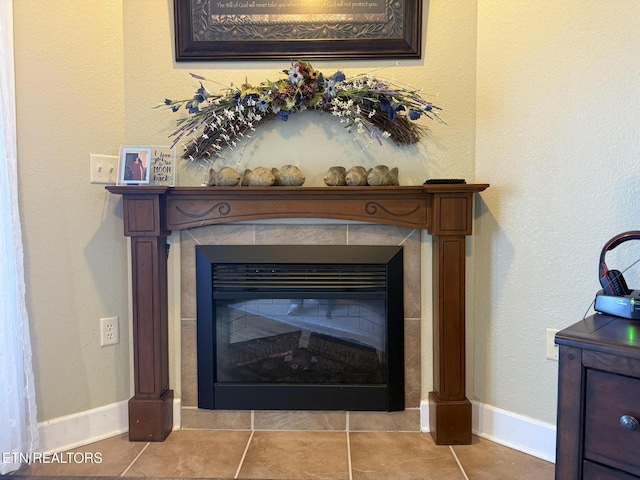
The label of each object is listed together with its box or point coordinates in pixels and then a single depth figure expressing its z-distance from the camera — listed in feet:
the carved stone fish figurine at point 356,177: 5.89
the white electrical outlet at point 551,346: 5.59
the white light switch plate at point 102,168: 6.10
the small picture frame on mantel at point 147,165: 6.10
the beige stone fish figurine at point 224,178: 6.04
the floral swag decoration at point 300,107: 5.91
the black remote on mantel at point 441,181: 5.78
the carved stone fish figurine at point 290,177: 5.98
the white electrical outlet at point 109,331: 6.29
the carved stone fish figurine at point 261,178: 5.96
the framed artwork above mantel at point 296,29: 6.18
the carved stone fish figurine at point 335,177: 5.97
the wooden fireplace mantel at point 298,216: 5.86
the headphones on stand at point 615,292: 4.15
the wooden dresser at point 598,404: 3.34
